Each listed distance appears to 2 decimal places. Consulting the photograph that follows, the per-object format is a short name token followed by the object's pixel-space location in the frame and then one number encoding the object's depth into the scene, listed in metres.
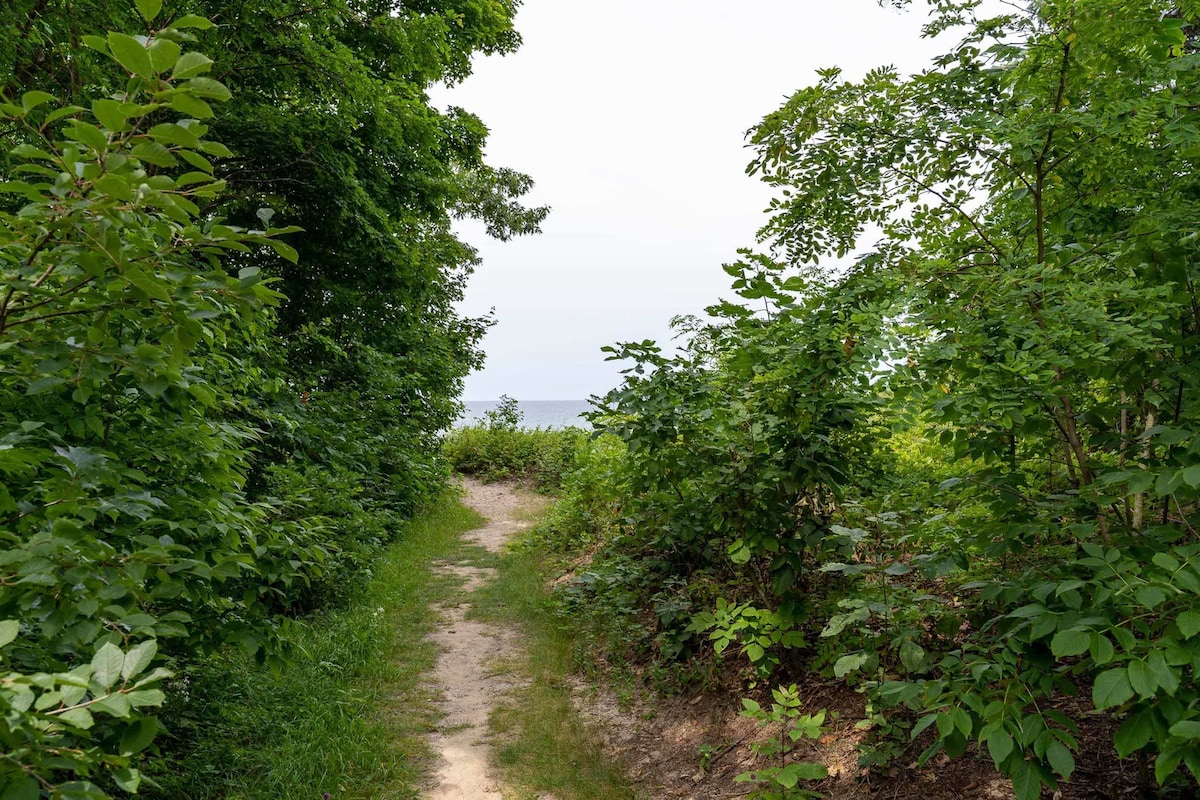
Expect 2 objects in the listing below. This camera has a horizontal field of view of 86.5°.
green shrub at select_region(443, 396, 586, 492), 16.03
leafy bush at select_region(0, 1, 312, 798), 1.24
